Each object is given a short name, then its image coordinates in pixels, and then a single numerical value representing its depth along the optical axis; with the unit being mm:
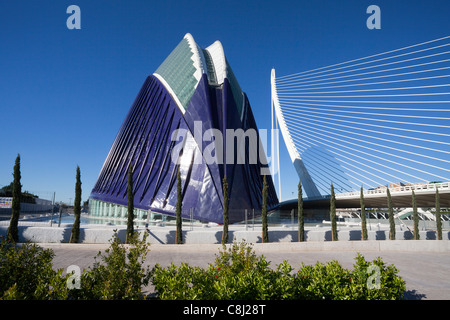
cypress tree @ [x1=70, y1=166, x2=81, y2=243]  15875
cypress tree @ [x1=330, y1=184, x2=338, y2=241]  18875
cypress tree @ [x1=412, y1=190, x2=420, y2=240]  22561
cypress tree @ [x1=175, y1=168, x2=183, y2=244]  16547
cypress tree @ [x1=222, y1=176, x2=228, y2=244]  16812
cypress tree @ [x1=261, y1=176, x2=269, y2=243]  17336
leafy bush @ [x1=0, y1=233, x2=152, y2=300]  4326
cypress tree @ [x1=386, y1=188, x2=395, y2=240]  21661
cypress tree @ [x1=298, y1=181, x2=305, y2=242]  18231
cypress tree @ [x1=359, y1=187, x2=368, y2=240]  20203
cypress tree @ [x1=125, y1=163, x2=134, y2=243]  16639
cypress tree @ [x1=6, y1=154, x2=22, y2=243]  15070
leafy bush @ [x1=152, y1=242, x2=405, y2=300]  4539
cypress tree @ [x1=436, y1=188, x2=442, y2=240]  22511
